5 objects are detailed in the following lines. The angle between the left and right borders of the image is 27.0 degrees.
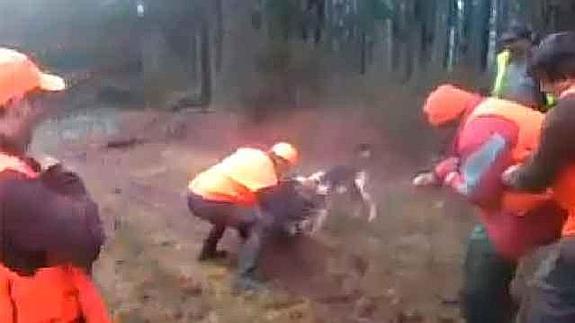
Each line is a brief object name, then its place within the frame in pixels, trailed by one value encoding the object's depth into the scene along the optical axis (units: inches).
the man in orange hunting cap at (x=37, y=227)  84.9
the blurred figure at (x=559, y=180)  93.7
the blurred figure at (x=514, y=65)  138.2
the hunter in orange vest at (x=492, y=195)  109.4
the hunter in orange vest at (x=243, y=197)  161.9
